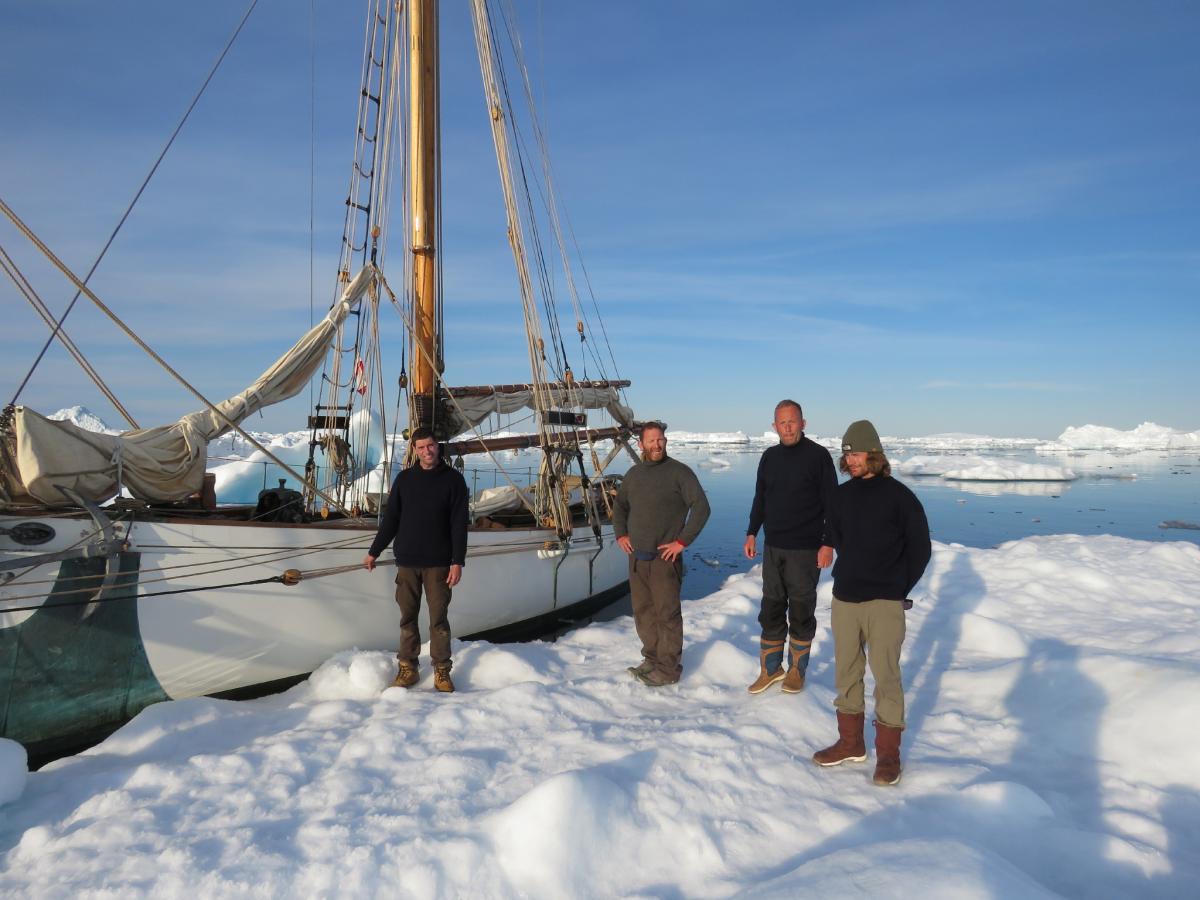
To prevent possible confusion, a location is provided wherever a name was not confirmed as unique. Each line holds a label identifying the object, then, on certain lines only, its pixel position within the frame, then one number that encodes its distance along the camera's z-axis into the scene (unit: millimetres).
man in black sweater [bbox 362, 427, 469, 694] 5180
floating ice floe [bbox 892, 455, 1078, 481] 46156
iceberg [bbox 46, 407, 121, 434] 53344
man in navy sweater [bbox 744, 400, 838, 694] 4598
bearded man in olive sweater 4898
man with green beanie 3480
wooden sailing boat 5059
